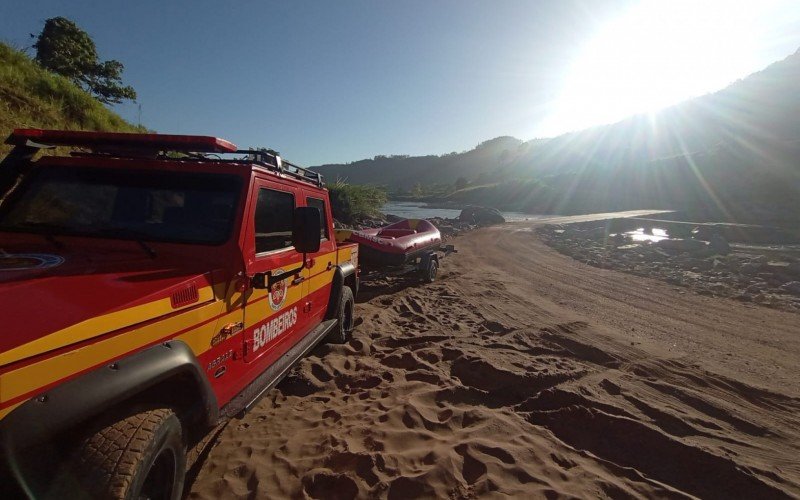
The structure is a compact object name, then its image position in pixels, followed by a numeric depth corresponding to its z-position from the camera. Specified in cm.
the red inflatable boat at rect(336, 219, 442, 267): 873
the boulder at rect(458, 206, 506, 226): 2900
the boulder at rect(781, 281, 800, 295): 914
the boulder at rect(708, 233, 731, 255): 1392
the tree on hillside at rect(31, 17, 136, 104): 1875
